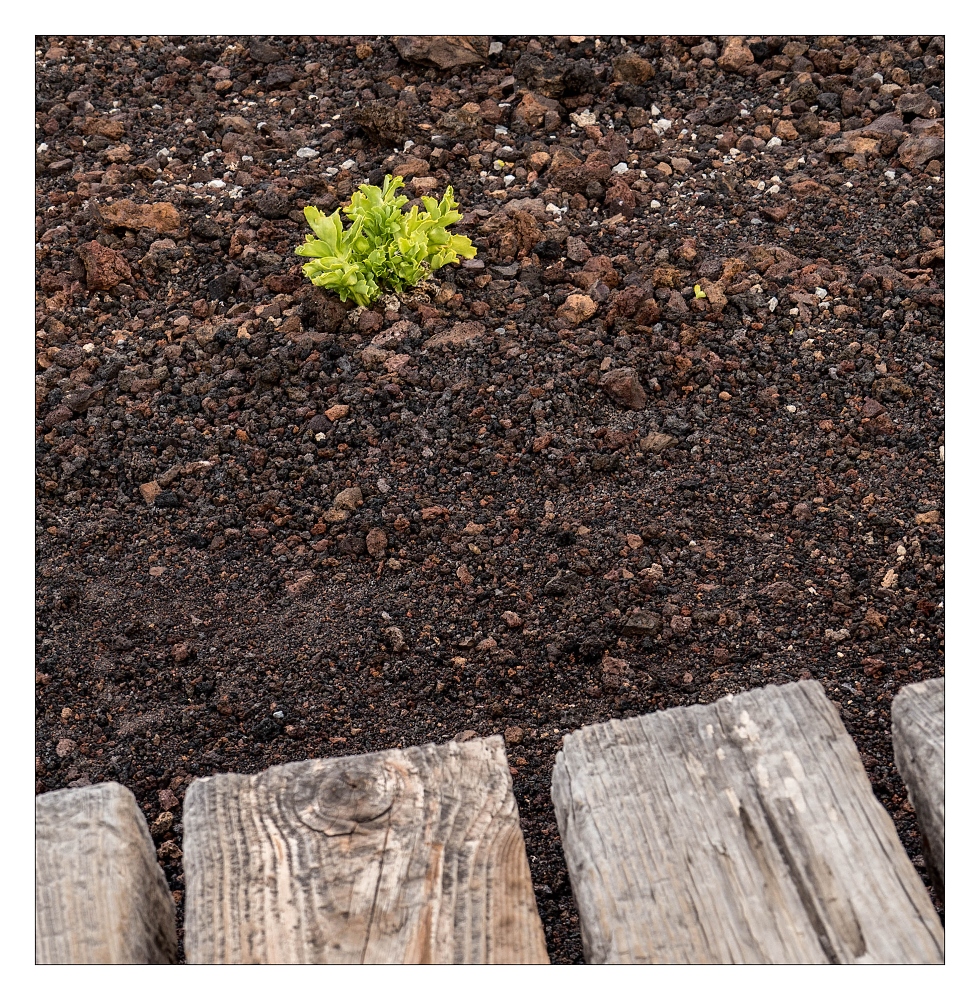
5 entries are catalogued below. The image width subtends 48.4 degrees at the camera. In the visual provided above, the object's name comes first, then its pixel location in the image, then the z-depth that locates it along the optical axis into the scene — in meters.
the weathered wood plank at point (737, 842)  1.56
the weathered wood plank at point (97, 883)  1.61
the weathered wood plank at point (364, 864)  1.58
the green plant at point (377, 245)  3.53
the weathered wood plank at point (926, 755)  1.72
